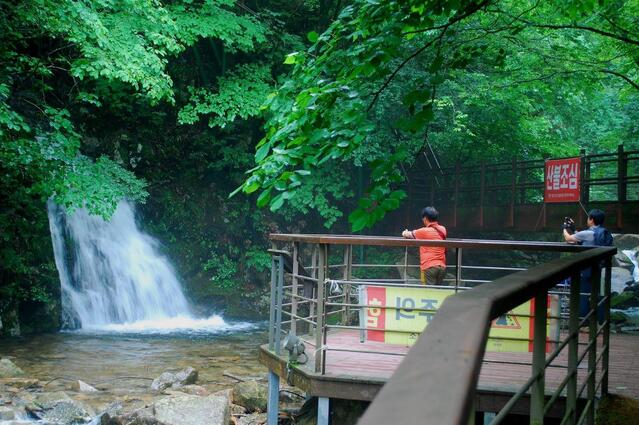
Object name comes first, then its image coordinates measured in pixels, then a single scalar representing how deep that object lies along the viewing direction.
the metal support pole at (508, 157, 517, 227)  17.03
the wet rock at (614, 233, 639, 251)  21.84
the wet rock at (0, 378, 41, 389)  9.31
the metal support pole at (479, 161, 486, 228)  18.17
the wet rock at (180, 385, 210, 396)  9.20
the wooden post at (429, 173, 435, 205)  20.48
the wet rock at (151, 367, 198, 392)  9.62
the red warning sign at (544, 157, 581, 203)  15.05
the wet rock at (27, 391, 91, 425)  7.73
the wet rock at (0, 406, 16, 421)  7.64
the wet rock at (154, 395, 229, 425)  6.91
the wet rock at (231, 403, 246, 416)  8.33
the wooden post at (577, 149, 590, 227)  14.88
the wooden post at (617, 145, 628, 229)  13.62
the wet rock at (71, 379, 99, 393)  9.41
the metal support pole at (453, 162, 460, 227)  19.20
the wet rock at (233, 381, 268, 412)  8.57
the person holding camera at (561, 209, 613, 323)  8.70
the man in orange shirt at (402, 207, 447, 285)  7.84
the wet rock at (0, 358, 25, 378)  9.76
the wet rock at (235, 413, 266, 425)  7.94
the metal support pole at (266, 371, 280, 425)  6.68
